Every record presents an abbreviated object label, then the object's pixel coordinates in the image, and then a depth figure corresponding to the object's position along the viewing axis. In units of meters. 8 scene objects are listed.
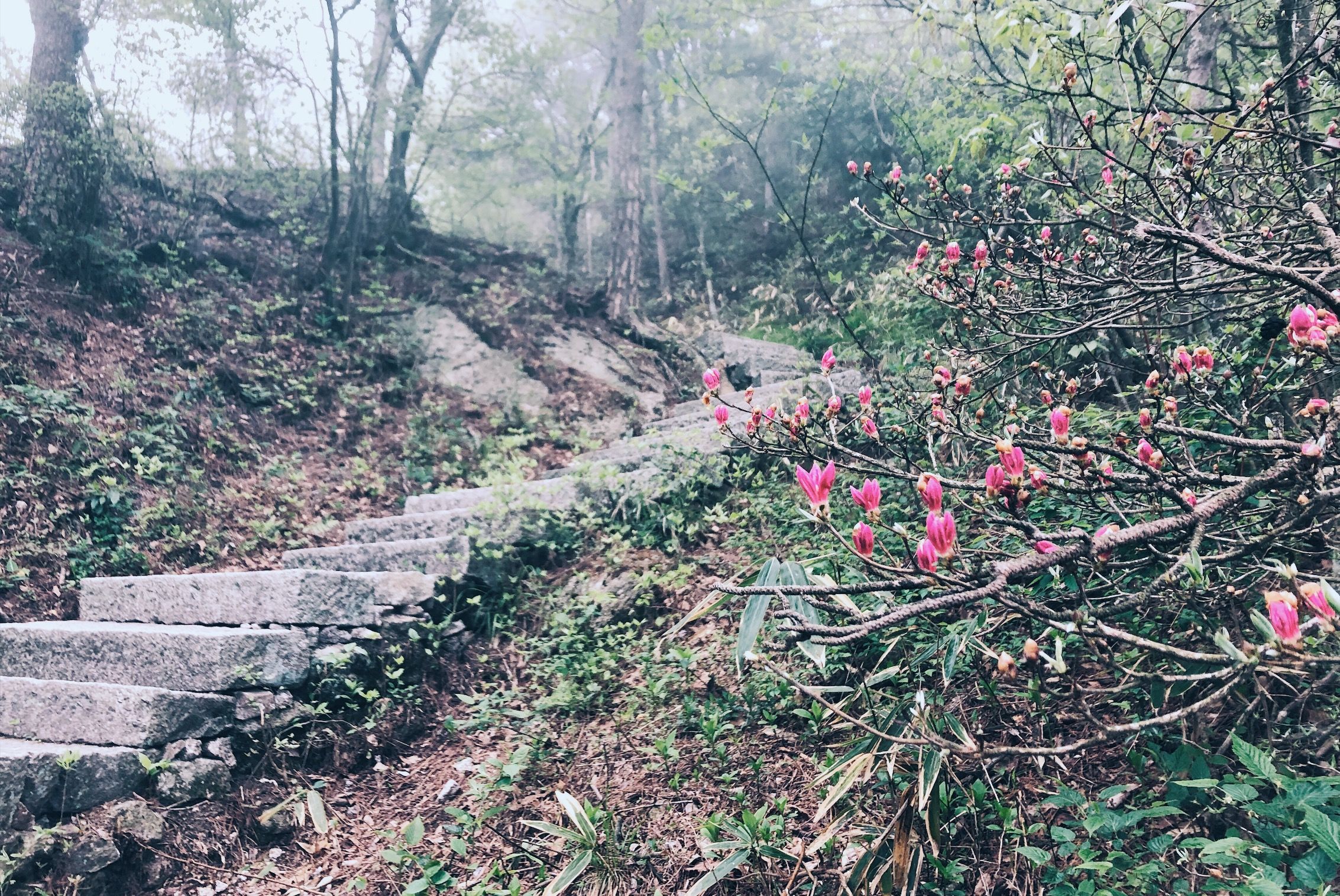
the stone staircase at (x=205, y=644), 2.67
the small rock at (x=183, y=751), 2.77
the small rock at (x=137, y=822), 2.52
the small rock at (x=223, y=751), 2.87
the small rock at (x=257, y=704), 3.00
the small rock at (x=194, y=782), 2.67
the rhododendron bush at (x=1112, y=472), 1.37
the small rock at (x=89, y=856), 2.38
